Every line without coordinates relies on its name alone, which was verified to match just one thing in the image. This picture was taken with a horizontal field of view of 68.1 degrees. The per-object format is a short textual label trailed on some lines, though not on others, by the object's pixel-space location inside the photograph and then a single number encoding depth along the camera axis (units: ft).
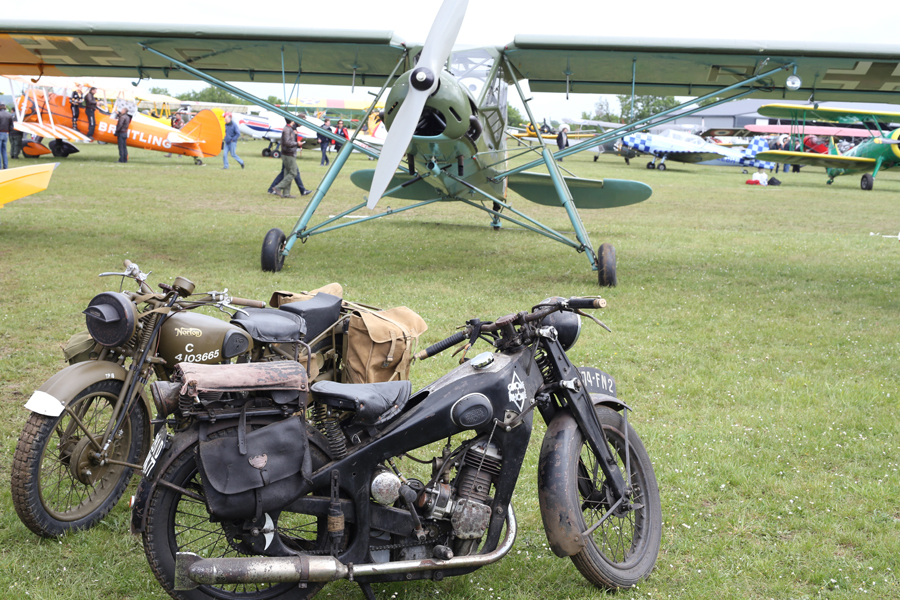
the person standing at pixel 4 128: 61.52
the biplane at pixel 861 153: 96.78
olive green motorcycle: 9.82
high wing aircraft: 28.32
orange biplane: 86.38
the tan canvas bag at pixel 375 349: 12.28
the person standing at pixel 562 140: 124.43
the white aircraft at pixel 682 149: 133.18
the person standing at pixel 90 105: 87.00
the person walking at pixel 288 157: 58.34
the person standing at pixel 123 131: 85.97
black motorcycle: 7.82
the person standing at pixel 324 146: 106.01
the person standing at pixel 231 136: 92.31
